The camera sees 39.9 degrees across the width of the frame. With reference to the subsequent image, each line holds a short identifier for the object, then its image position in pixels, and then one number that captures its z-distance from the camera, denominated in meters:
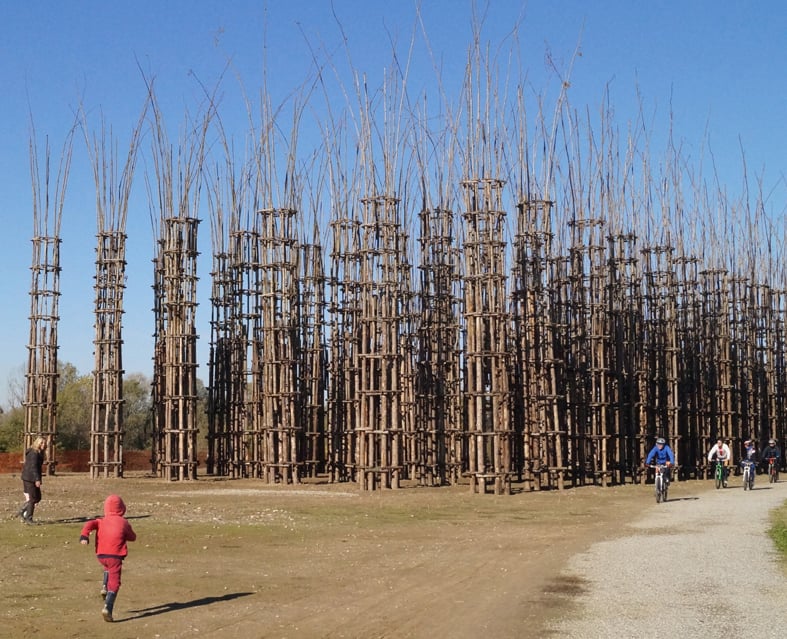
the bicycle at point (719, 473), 30.45
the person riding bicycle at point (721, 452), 29.91
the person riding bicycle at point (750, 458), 29.07
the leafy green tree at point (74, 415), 58.31
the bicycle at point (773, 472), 33.34
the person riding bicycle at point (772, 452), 32.75
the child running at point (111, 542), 9.70
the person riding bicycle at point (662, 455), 24.75
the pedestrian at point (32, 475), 18.41
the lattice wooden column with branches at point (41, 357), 33.34
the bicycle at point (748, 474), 29.13
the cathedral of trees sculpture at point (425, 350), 27.47
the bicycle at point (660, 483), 24.47
